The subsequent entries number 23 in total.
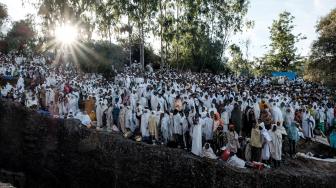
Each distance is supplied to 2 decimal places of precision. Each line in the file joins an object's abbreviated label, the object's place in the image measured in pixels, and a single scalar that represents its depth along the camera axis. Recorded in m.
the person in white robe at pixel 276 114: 13.53
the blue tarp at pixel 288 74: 32.16
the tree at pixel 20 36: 32.47
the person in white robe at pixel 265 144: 11.75
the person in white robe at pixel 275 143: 11.88
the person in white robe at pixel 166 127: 12.72
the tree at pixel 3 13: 34.22
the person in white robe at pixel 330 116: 15.99
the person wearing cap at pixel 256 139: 11.70
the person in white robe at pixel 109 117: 14.27
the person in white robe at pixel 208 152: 11.78
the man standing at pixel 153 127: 12.93
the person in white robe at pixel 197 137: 11.99
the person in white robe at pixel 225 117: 12.88
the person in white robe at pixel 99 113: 14.70
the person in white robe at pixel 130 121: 13.58
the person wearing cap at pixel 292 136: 13.12
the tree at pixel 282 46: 40.31
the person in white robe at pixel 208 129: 12.33
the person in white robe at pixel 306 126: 14.57
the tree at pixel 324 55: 27.30
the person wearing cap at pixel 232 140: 11.84
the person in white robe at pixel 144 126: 13.12
